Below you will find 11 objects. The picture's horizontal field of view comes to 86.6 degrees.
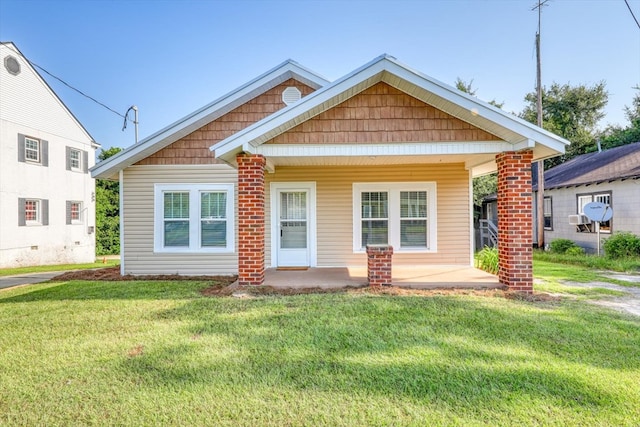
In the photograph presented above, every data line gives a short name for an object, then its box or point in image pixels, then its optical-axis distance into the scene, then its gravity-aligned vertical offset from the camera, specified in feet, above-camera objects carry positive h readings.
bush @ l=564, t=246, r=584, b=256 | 43.21 -4.21
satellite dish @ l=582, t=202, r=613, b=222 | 39.63 +0.80
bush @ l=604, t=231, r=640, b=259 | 36.88 -3.09
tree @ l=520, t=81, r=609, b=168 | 92.17 +30.86
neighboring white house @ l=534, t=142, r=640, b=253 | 39.68 +3.13
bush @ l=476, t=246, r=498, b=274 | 27.78 -3.61
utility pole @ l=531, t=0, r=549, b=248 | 50.49 +6.31
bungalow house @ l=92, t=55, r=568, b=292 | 29.17 +1.63
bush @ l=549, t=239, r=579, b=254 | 46.04 -3.70
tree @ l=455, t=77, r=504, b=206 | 67.92 +6.38
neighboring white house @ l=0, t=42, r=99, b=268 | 44.83 +6.88
